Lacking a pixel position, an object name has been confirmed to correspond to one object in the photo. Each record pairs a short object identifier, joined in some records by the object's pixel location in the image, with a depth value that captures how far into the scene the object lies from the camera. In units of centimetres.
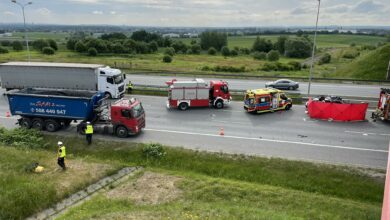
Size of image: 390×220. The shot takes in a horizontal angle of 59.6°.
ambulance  2872
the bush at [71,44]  9431
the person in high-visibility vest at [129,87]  3650
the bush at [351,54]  8888
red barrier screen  2709
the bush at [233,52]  10575
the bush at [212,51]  10779
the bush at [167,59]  7575
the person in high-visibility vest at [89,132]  2074
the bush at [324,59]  8331
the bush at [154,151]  1961
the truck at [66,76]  3244
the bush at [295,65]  7020
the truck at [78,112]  2223
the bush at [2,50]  8069
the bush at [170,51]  9369
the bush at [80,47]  8825
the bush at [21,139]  2088
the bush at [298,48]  10194
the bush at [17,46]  8962
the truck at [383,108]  2652
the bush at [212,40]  12825
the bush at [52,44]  9352
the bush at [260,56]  9622
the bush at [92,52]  8369
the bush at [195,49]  10581
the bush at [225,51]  10516
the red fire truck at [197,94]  2947
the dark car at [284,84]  4084
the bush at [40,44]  9121
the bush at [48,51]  8344
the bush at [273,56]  9100
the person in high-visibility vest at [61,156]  1716
